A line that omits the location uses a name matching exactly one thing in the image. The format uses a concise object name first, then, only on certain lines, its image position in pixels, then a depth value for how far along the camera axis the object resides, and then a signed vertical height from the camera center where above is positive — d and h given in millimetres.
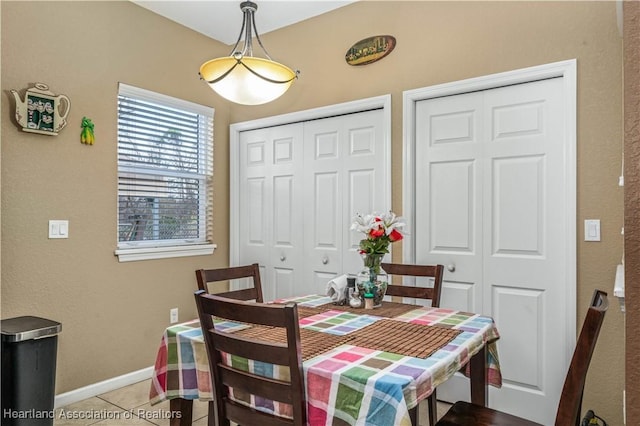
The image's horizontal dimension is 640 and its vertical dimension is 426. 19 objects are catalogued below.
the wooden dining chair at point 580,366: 1174 -433
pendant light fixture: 2096 +705
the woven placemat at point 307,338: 1411 -456
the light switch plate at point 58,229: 2676 -105
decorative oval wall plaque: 3012 +1212
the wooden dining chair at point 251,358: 1220 -449
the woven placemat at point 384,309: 1953 -462
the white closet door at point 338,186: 3113 +215
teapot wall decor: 2508 +633
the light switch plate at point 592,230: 2271 -80
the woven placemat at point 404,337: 1410 -456
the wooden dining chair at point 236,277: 2115 -341
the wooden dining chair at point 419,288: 2238 -394
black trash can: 2135 -838
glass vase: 2023 -321
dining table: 1153 -464
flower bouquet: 1976 -159
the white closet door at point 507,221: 2406 -39
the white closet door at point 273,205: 3559 +78
